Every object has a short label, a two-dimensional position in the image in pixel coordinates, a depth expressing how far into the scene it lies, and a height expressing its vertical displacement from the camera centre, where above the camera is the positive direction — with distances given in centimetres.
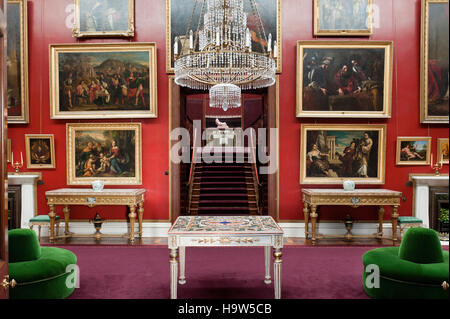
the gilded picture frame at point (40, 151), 732 -6
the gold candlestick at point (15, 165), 730 -37
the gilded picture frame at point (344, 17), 710 +285
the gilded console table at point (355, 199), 659 -105
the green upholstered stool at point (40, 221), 665 -148
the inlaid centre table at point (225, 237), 363 -100
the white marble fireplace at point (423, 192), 712 -99
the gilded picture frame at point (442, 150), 709 -6
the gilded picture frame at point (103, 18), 717 +286
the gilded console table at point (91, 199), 664 -103
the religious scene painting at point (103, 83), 723 +145
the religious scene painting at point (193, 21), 717 +282
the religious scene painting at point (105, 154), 736 -13
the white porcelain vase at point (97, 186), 692 -80
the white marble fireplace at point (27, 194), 727 -102
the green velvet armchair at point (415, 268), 336 -129
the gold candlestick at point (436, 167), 720 -44
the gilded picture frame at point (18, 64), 715 +188
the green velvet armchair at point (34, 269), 346 -132
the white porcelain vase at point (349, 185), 687 -79
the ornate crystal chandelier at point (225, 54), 407 +118
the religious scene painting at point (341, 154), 727 -15
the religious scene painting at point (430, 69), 686 +168
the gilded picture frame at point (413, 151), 723 -8
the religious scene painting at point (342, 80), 711 +147
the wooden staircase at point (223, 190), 864 -124
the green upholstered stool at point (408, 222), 677 -155
